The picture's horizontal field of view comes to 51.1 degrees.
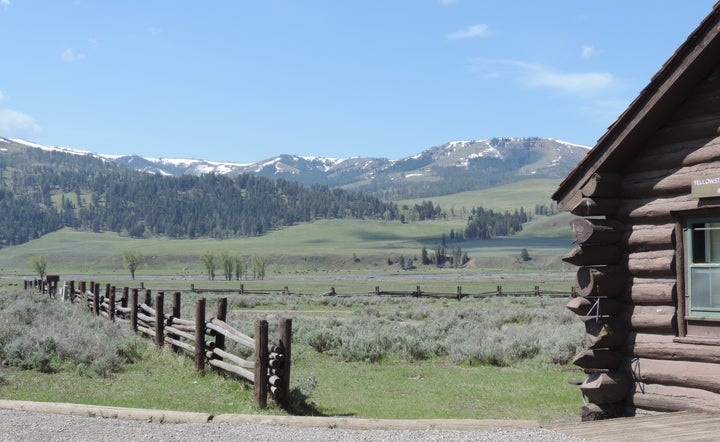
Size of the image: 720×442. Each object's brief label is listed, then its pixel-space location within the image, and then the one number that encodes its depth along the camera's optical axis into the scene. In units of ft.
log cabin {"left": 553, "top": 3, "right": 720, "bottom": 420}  30.19
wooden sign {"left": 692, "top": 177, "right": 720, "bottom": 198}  29.37
